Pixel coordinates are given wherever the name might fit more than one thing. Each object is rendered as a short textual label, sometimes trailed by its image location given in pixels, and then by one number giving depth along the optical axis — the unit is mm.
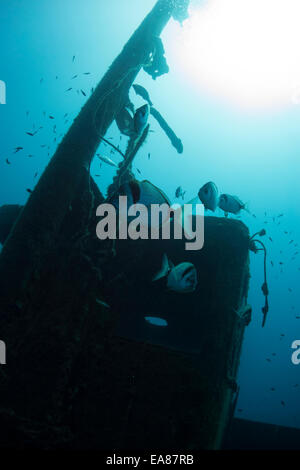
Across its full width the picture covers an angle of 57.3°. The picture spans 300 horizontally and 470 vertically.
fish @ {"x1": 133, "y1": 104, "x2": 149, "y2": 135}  3293
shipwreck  3268
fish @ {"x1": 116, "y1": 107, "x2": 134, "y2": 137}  6062
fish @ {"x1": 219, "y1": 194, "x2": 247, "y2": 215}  4770
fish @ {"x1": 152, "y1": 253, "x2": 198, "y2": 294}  3305
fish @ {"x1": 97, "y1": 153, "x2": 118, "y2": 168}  4932
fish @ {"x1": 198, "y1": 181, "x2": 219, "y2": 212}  4312
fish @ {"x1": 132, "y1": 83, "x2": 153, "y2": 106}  5414
